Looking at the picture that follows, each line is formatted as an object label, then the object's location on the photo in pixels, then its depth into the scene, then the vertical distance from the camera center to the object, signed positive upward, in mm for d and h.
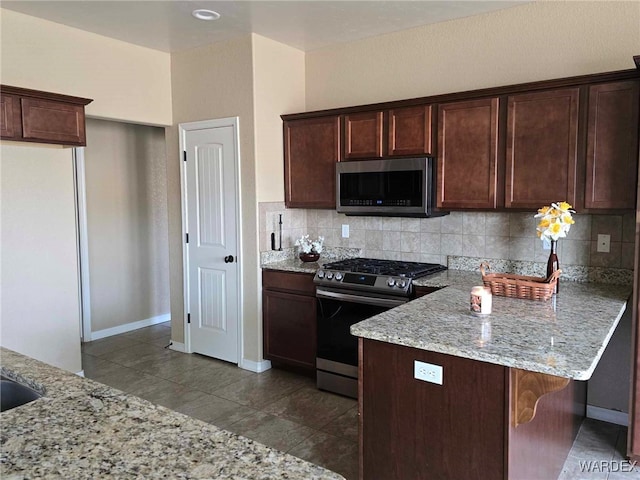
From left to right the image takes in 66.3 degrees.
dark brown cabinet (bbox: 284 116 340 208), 3957 +367
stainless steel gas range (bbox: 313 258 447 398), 3342 -686
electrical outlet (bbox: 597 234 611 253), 3109 -260
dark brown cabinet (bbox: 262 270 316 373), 3854 -924
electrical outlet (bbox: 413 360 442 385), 1956 -678
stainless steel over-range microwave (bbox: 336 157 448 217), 3447 +124
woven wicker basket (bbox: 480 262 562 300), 2666 -460
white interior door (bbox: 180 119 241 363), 4199 -274
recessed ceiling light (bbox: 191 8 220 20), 3425 +1359
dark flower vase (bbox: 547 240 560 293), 2867 -350
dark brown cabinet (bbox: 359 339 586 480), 1821 -878
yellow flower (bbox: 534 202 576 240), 2764 -110
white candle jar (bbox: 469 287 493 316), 2318 -466
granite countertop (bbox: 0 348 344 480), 990 -532
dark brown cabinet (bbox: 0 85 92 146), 3162 +613
